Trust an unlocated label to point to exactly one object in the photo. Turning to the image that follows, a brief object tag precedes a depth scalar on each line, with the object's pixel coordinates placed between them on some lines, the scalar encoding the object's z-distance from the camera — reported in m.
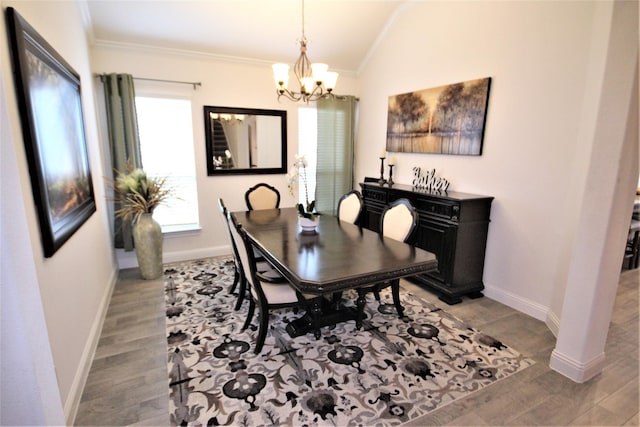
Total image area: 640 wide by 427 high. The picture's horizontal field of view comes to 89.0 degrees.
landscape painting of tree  3.31
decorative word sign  3.74
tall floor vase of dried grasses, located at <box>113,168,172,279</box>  3.59
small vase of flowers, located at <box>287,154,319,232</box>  2.77
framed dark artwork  1.53
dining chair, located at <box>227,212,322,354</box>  2.27
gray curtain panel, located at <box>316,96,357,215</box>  4.96
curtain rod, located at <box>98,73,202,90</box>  3.65
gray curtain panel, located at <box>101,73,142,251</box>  3.67
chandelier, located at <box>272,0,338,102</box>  2.63
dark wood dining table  1.92
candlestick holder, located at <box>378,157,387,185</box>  4.27
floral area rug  1.90
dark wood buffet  3.18
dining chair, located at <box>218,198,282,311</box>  2.64
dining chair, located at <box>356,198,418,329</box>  2.67
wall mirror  4.35
